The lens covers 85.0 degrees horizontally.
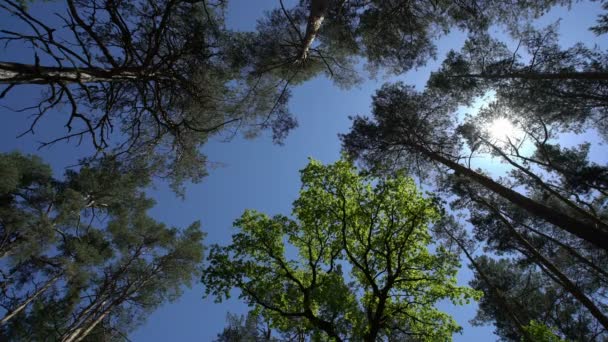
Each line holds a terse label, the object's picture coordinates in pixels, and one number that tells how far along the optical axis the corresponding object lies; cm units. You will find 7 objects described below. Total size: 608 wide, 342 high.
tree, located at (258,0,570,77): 1230
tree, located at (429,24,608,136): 1171
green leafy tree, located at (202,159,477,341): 863
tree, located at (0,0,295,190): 448
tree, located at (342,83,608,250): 1370
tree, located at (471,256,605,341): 1557
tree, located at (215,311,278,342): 1885
